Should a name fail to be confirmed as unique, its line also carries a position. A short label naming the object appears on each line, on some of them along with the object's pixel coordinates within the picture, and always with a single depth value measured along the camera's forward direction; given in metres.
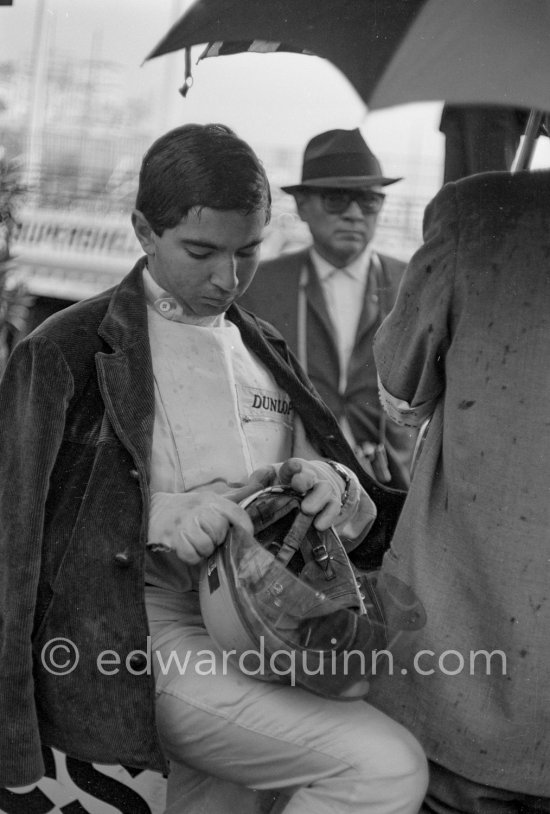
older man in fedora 3.86
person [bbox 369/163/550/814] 2.99
